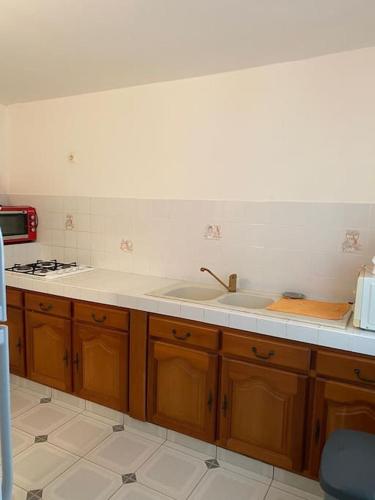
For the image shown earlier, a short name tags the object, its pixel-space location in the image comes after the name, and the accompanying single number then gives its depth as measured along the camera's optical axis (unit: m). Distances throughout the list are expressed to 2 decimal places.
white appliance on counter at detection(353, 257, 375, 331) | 1.63
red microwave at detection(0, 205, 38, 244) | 2.97
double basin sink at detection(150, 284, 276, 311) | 2.23
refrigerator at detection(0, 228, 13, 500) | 0.87
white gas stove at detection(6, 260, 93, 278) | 2.66
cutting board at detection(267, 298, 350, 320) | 1.87
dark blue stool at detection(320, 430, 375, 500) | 1.10
